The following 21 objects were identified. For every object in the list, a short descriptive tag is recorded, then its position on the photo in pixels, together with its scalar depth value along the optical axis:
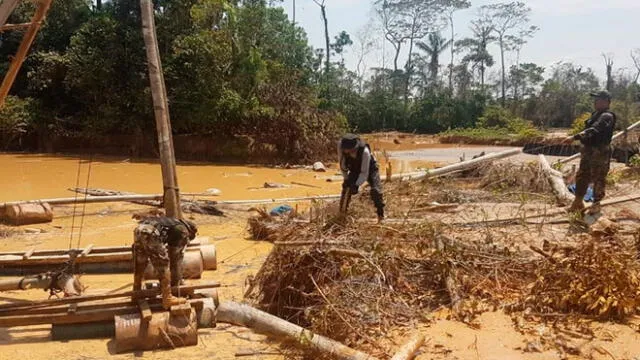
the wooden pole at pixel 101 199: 10.16
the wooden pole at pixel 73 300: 5.01
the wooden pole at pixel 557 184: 9.59
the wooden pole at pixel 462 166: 12.46
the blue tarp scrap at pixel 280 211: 9.60
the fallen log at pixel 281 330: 4.27
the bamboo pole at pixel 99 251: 6.59
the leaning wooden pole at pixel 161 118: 6.19
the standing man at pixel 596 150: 7.78
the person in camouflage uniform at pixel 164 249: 4.91
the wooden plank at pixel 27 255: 6.46
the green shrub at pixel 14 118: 21.42
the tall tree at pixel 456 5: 45.97
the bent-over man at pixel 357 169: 7.15
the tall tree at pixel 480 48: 46.91
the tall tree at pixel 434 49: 46.66
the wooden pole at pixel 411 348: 4.10
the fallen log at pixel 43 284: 5.52
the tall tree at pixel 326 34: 40.40
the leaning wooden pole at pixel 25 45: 4.95
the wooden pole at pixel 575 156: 11.88
